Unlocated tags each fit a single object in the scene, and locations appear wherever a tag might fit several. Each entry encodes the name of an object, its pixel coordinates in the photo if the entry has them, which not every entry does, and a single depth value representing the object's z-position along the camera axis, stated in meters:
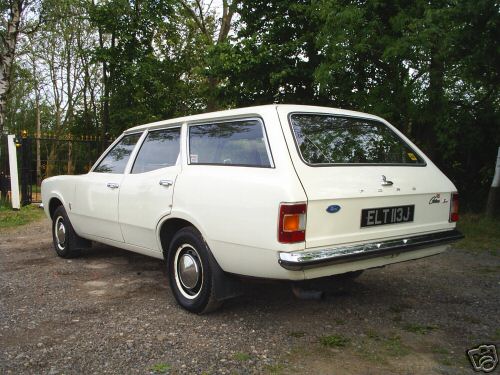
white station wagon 3.05
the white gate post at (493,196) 8.31
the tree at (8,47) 11.04
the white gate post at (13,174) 10.28
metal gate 11.20
